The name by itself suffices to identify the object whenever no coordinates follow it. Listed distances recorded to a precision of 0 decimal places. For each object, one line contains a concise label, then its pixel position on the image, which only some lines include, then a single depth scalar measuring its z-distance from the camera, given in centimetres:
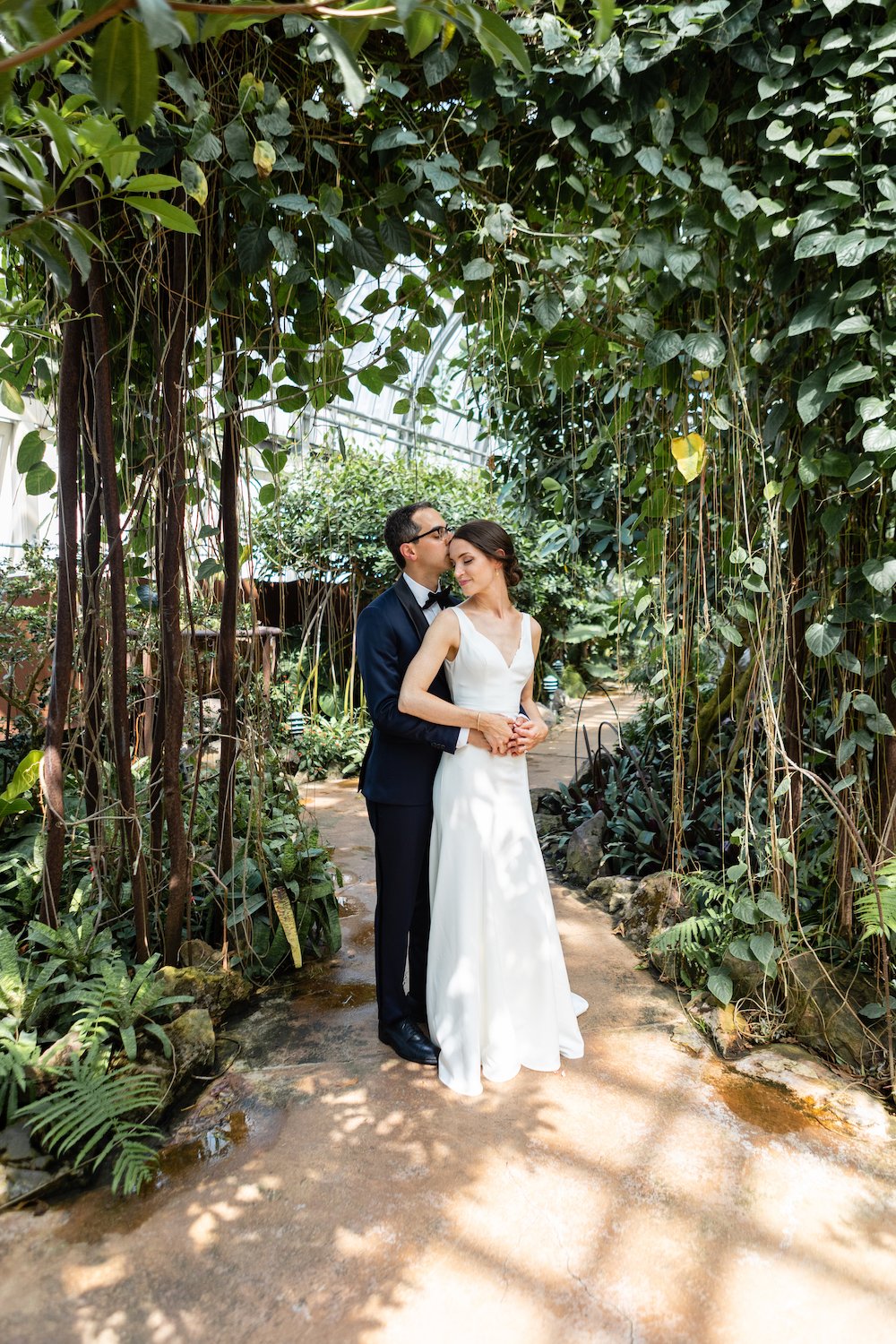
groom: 233
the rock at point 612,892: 344
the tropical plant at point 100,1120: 175
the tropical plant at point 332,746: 643
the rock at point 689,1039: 236
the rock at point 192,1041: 211
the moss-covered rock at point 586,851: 381
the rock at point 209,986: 235
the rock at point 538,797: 464
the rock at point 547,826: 434
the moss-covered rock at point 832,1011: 224
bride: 225
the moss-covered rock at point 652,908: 292
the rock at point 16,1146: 178
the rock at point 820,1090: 203
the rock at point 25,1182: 172
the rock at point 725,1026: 235
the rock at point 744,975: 244
